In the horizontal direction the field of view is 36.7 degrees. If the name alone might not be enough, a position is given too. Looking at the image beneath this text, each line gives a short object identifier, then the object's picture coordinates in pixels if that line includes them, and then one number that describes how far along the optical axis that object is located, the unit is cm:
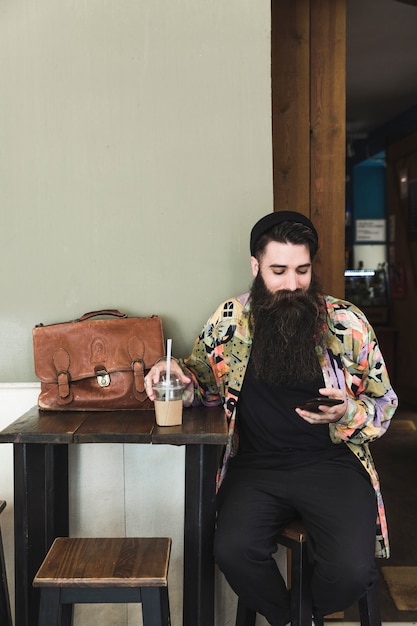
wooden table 183
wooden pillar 265
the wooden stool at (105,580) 152
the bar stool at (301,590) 182
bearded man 185
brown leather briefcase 205
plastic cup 183
